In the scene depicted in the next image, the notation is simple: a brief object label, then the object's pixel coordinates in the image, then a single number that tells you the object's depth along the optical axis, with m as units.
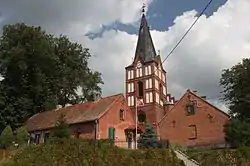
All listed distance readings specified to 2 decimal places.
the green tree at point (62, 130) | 14.16
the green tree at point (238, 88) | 19.23
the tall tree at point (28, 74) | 20.87
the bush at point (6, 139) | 14.85
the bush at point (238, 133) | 16.11
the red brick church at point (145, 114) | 18.03
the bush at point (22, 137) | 15.37
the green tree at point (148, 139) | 16.11
